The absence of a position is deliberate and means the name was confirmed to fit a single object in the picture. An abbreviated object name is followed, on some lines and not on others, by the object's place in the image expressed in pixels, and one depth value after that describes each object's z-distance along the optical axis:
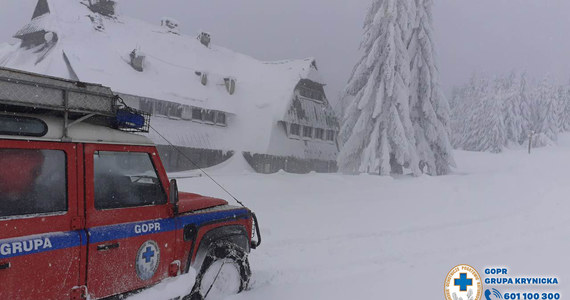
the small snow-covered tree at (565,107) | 77.94
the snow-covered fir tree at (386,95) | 24.52
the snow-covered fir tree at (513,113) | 63.12
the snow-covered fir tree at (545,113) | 67.56
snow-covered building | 26.84
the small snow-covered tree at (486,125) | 59.62
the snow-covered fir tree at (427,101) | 25.98
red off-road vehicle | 3.55
